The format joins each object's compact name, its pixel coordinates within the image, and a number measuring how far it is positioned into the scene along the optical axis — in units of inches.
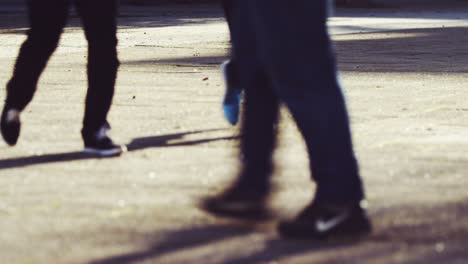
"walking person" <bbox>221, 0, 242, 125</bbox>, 406.2
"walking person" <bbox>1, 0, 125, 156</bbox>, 411.5
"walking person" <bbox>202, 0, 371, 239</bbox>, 285.6
